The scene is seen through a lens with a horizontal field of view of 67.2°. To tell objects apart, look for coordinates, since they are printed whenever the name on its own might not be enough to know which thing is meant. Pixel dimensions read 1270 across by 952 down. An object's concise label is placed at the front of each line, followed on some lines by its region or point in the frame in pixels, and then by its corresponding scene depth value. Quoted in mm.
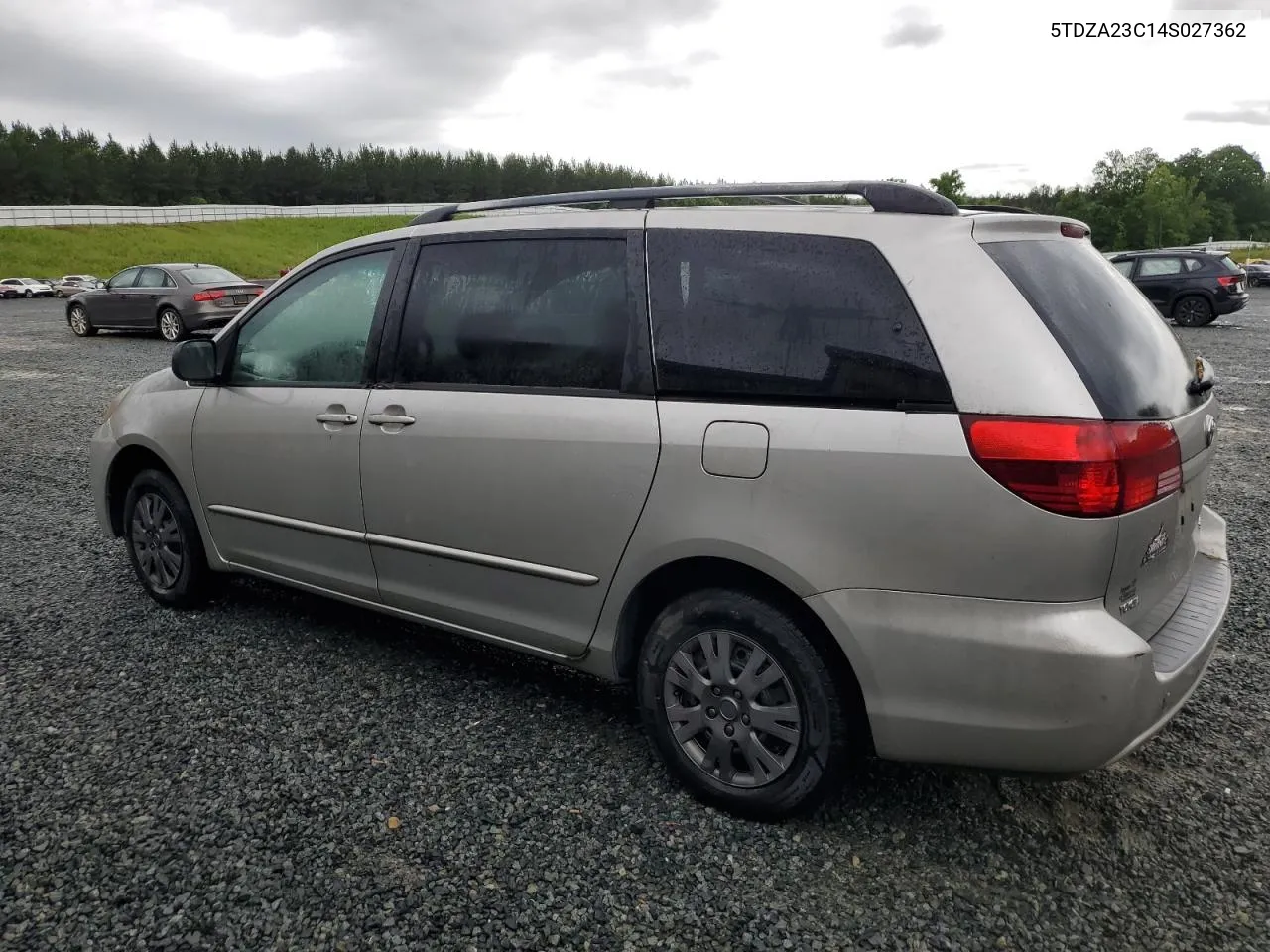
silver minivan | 2299
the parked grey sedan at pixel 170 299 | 17734
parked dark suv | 19547
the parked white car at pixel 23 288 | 39531
